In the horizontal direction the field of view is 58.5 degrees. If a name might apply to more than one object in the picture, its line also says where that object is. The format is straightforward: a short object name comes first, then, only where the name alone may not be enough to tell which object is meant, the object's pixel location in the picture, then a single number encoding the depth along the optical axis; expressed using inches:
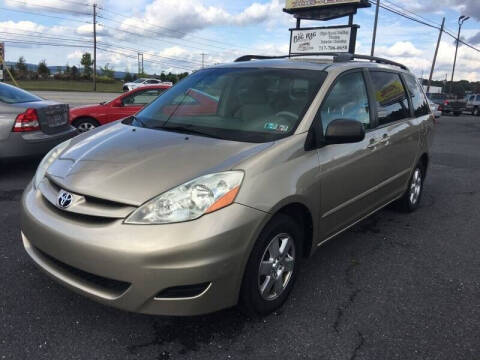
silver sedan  226.4
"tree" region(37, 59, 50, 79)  2332.7
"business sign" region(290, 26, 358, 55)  811.4
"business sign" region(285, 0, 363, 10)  820.6
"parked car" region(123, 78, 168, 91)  1777.8
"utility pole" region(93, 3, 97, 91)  2140.7
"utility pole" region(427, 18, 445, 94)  1585.6
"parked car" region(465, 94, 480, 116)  1205.1
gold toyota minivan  88.6
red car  372.5
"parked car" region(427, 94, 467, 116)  1192.7
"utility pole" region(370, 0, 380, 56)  1056.6
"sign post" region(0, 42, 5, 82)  714.8
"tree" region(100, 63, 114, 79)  2904.3
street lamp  1689.2
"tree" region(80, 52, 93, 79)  2591.0
